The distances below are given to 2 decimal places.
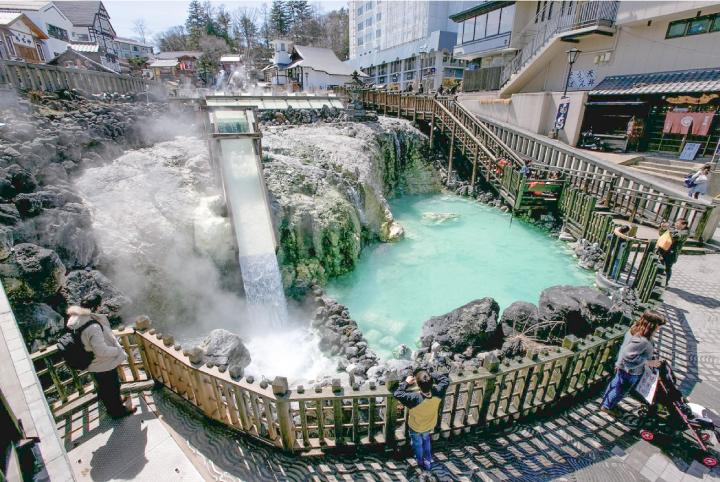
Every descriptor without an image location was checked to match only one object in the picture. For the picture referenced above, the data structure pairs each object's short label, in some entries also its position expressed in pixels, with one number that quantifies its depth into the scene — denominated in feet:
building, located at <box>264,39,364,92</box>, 129.08
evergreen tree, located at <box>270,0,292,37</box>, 206.18
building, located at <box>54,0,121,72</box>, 133.80
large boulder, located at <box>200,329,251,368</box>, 23.12
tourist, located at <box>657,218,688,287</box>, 24.81
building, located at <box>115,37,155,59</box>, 179.30
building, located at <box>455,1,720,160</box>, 46.68
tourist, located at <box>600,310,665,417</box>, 14.20
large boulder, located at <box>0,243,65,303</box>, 20.65
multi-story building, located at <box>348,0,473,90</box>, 132.26
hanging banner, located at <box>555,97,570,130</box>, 58.48
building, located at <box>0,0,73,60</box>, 101.81
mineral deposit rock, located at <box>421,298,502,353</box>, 26.16
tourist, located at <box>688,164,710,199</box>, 35.53
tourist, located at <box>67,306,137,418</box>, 12.85
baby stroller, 14.12
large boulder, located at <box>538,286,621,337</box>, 24.03
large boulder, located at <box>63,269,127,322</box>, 23.65
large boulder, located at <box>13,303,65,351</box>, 20.13
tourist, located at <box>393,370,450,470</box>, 12.69
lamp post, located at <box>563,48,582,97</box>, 52.93
